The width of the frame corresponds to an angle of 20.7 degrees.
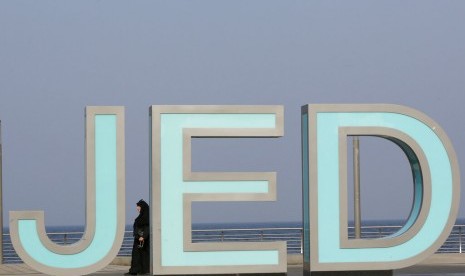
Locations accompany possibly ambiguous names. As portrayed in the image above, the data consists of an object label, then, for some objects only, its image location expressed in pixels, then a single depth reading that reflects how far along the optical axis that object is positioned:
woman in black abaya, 24.75
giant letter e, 20.17
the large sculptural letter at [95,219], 19.84
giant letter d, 20.61
